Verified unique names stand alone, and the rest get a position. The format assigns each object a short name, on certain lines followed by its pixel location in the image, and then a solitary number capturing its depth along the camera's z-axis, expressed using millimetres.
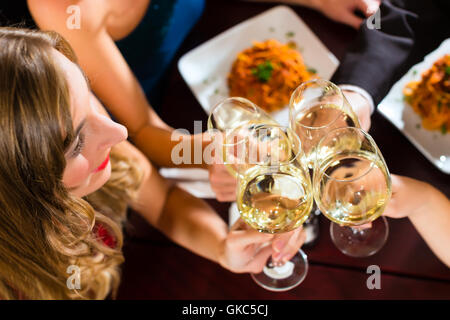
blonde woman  948
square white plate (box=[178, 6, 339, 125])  1636
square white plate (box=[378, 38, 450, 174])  1415
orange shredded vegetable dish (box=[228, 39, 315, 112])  1562
